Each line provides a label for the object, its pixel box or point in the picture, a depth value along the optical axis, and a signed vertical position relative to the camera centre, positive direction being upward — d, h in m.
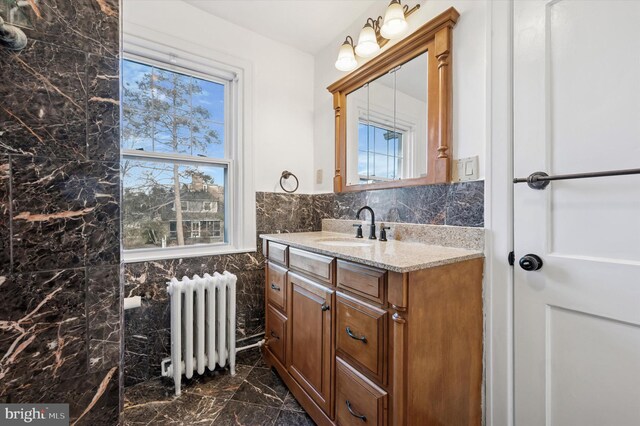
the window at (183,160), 1.80 +0.38
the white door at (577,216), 0.89 -0.02
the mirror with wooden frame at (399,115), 1.40 +0.62
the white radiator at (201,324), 1.64 -0.74
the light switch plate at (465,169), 1.29 +0.21
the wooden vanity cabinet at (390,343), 0.94 -0.54
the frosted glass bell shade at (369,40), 1.72 +1.11
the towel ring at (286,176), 2.29 +0.30
